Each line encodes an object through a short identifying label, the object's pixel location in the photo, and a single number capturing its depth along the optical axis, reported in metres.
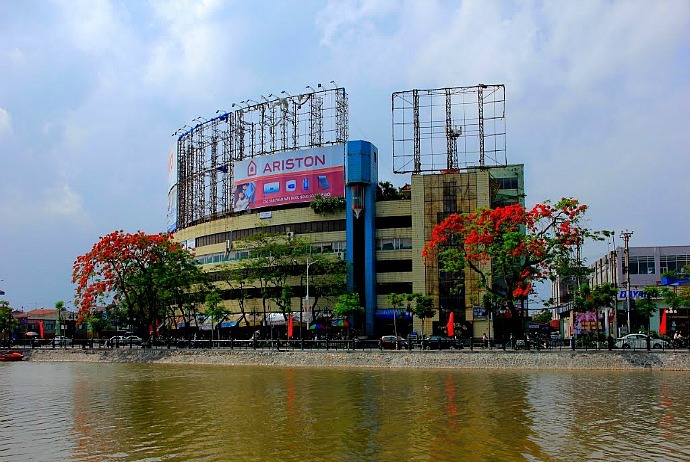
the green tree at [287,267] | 74.44
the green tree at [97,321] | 75.62
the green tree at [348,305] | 71.31
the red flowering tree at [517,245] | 49.00
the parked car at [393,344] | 53.75
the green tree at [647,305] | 64.38
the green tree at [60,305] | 91.64
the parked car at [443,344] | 51.56
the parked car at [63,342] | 69.18
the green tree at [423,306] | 66.31
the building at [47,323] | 122.74
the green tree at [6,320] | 95.52
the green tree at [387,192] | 83.43
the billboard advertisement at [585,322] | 71.56
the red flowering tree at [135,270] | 66.38
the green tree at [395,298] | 64.38
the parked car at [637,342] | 53.75
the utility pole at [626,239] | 73.29
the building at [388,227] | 75.88
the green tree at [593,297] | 53.94
